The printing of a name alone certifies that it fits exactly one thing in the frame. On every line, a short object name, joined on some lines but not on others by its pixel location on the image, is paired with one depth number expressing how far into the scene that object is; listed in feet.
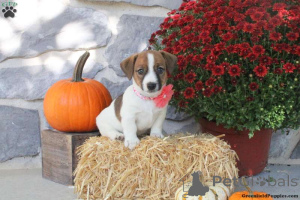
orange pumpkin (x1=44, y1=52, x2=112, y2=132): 10.37
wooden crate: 10.08
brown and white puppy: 8.73
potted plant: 8.83
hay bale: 8.57
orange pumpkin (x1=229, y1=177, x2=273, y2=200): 7.56
